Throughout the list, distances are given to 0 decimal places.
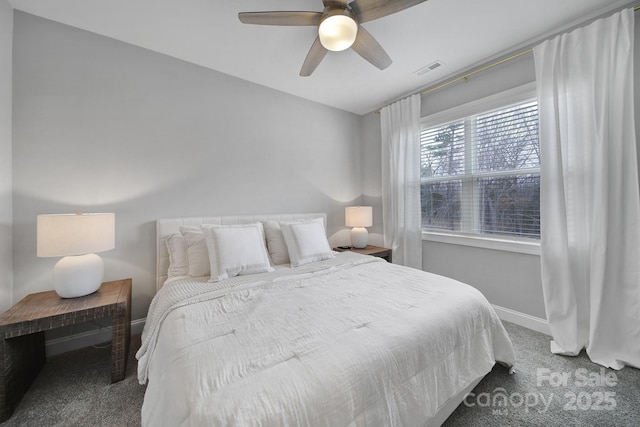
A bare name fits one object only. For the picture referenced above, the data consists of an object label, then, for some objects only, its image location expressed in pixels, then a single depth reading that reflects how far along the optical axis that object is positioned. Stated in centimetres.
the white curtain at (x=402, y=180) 303
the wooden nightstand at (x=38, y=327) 131
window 226
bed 78
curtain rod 217
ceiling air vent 245
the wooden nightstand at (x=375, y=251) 312
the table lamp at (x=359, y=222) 327
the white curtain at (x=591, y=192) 167
